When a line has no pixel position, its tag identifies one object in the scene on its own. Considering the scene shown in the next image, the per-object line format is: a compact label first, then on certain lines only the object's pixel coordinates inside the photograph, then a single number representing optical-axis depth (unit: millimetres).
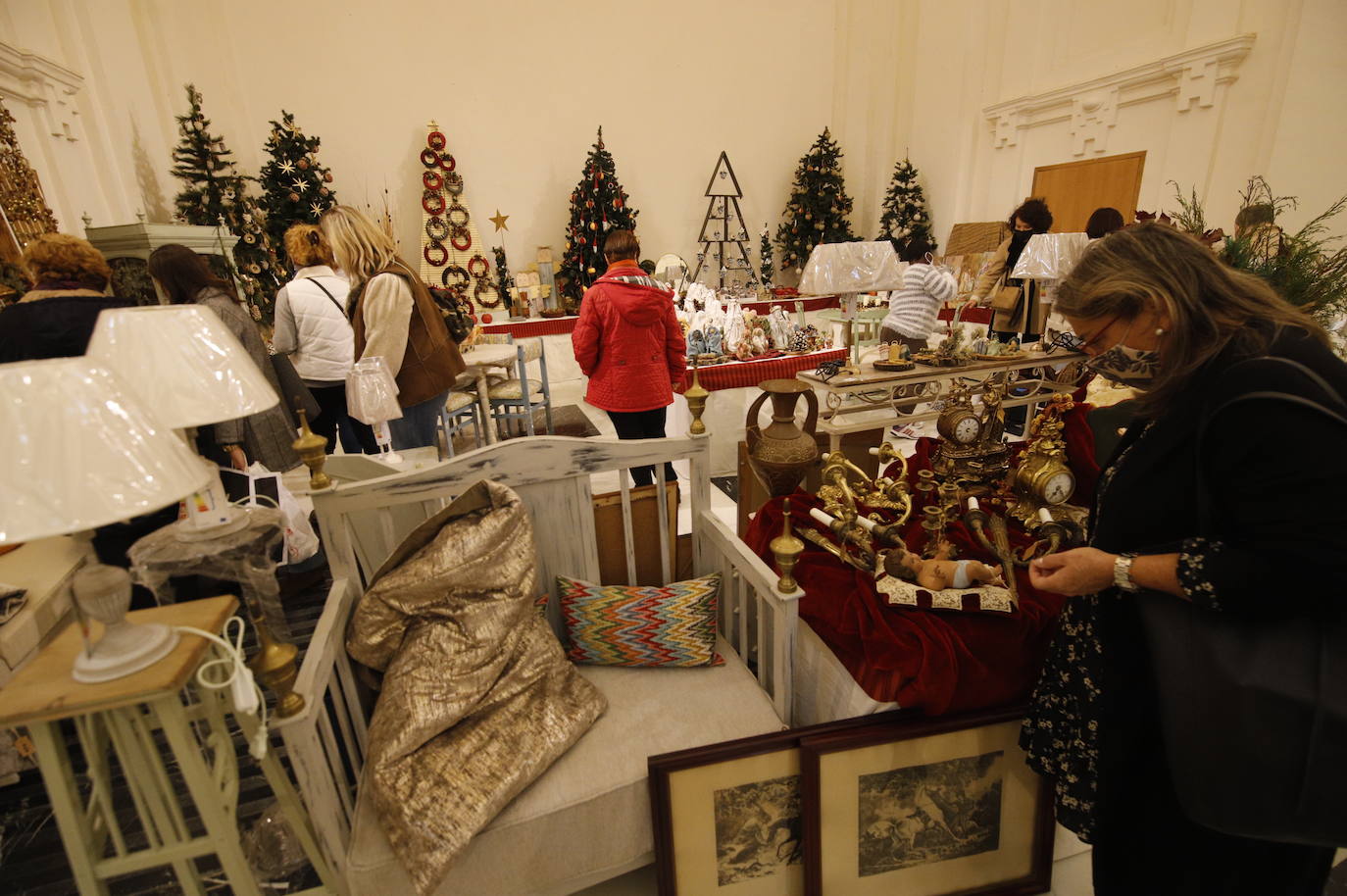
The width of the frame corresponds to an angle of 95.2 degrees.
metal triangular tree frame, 7754
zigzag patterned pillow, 1731
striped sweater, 3822
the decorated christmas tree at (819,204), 7797
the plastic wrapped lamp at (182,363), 1056
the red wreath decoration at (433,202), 6668
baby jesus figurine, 1626
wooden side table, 930
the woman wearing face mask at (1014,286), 4047
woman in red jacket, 2912
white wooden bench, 1288
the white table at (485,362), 4098
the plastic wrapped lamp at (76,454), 709
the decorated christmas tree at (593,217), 6668
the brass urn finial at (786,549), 1424
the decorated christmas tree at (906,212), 7730
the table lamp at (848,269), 2932
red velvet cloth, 1460
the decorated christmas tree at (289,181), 5586
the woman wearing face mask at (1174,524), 878
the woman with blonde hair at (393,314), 2561
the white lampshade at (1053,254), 3043
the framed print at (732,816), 1404
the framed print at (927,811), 1438
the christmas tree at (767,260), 8373
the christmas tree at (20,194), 3424
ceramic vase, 2225
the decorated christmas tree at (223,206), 5297
